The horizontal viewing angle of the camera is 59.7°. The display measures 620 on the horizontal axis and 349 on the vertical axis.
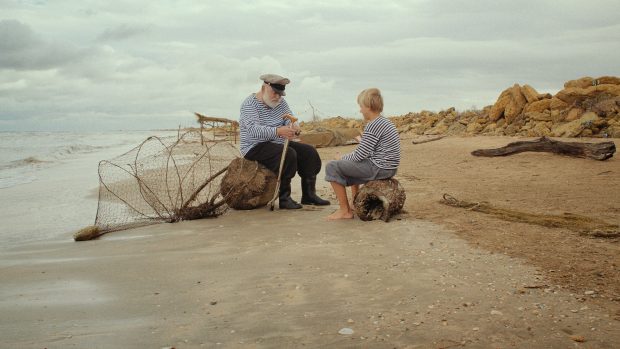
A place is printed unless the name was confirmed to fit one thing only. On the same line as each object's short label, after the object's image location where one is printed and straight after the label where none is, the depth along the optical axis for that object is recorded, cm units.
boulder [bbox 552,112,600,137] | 1385
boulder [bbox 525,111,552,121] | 1567
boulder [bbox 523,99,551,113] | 1623
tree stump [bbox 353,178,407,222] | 560
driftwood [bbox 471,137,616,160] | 939
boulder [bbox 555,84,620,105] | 1502
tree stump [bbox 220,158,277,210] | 665
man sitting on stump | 655
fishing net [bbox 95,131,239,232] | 638
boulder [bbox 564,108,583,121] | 1503
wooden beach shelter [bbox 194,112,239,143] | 2105
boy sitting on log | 563
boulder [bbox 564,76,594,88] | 1623
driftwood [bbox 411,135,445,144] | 1584
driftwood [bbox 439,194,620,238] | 463
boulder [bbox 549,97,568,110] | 1577
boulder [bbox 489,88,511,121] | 1761
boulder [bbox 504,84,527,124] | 1680
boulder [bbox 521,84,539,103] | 1679
